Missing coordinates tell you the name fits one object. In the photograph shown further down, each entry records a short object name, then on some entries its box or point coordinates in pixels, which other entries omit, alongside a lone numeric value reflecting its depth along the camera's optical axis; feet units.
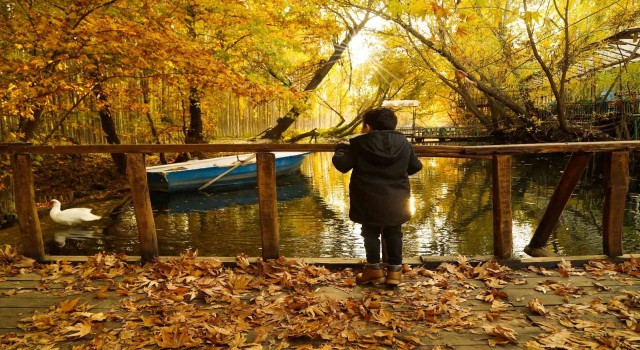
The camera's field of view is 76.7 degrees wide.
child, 11.60
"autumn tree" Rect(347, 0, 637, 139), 37.09
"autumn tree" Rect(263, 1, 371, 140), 43.14
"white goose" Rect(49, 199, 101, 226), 28.60
